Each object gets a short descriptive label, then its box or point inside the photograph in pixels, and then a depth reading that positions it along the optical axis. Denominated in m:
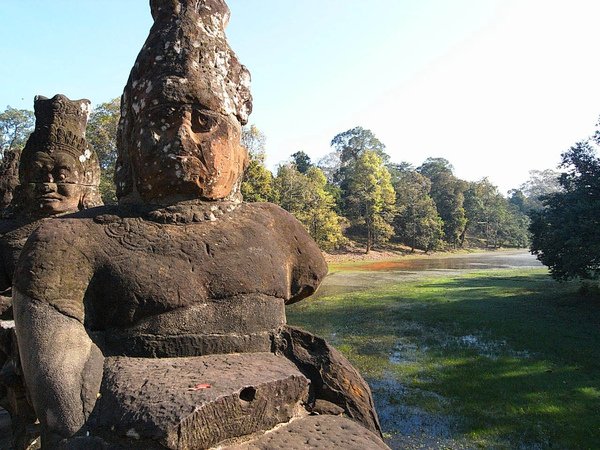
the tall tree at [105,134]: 25.17
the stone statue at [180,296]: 1.55
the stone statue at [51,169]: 4.38
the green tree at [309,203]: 28.66
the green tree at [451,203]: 50.97
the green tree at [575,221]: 12.71
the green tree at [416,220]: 43.81
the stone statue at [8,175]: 5.80
